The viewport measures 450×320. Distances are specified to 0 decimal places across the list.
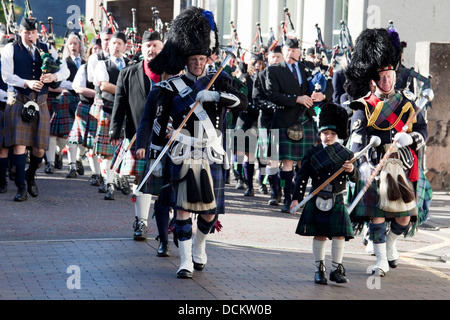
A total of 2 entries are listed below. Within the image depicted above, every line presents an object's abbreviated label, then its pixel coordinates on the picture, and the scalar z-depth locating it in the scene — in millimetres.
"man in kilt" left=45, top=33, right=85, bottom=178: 16188
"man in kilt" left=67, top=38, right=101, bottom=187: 14531
